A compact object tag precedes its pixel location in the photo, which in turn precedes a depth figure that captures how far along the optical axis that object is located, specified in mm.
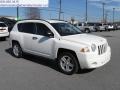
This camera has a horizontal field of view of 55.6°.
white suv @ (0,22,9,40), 8879
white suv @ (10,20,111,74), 3558
